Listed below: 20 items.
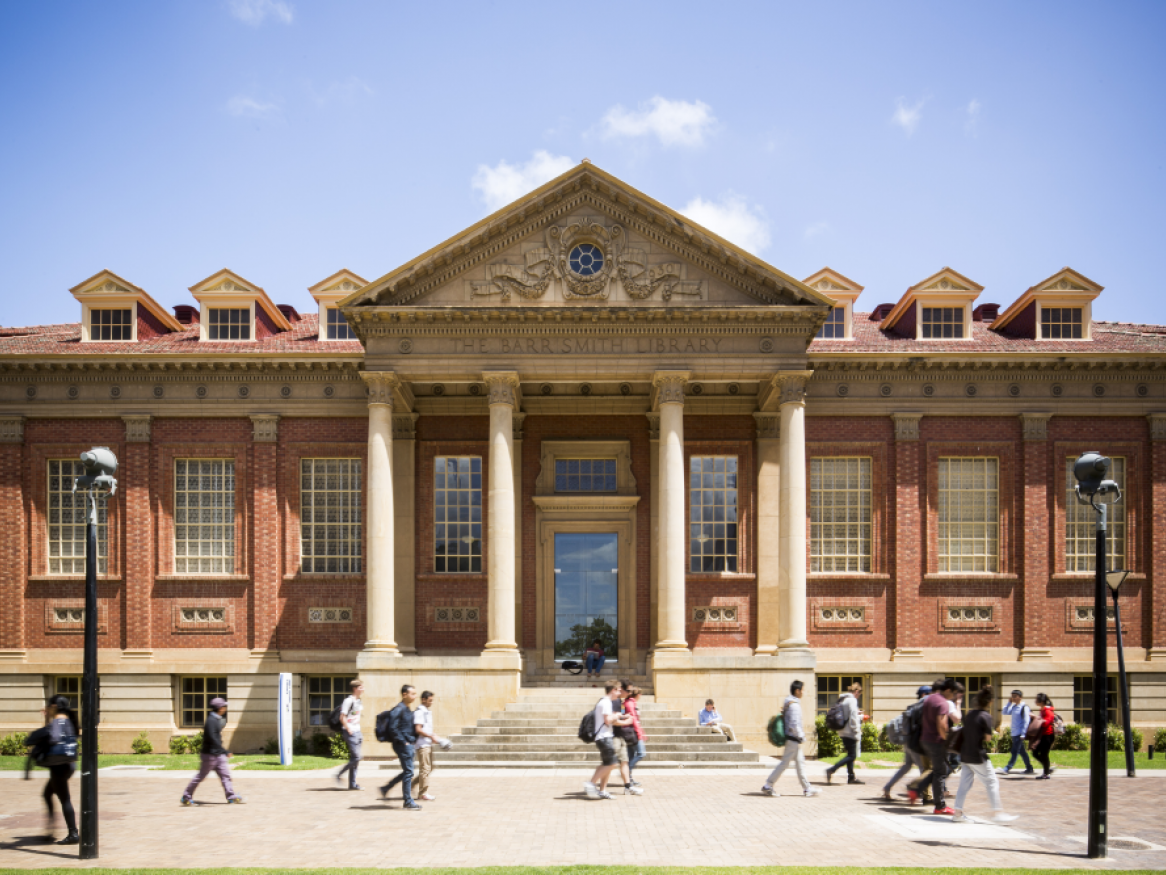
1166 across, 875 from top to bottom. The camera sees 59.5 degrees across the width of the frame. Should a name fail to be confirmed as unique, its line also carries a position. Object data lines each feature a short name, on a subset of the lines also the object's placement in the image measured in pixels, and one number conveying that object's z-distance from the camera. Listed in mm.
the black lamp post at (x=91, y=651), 12359
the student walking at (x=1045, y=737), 20469
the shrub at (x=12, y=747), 27234
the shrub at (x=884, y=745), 26484
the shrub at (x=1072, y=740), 26859
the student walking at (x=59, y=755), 13344
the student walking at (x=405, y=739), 15859
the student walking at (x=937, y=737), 15219
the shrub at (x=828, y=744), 24172
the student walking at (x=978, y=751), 14031
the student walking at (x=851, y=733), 18188
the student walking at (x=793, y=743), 17141
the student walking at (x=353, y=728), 18203
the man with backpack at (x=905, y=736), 16188
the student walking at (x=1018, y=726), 21266
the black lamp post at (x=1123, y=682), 20750
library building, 28516
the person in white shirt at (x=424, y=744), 16172
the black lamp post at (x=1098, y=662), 12617
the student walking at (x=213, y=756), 16344
